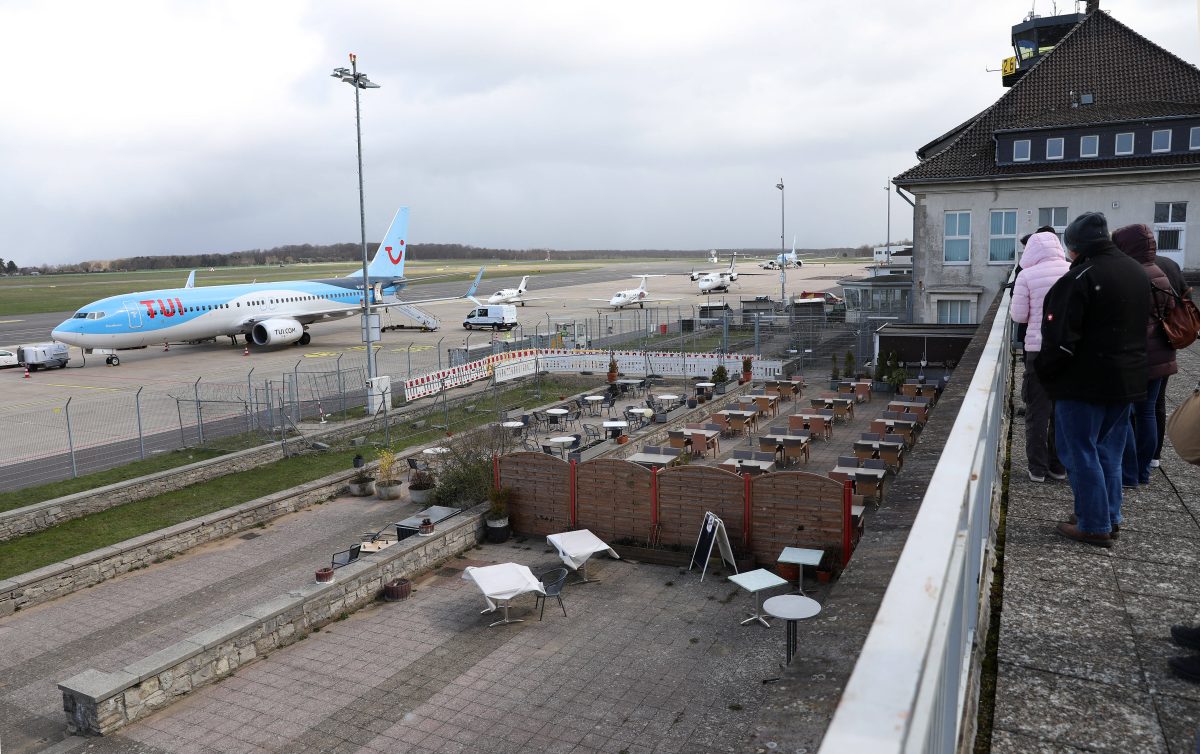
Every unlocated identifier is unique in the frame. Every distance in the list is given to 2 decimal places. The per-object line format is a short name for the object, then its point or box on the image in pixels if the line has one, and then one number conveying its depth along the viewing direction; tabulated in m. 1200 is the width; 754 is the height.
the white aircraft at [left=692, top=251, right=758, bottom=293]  82.25
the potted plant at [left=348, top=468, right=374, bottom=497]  21.30
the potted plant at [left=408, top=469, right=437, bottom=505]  20.23
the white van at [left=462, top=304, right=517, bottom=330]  56.84
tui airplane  41.91
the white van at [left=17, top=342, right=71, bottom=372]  43.00
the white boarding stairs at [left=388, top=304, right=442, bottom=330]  58.03
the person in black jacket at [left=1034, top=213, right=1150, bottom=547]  4.78
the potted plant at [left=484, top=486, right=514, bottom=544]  17.61
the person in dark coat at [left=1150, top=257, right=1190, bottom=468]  6.51
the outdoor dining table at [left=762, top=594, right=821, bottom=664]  10.90
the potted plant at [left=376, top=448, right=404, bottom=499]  20.84
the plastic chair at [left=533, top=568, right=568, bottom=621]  13.39
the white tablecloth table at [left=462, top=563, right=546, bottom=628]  13.03
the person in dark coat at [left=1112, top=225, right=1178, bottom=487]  5.88
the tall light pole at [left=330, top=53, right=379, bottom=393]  27.95
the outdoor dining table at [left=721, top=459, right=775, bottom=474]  19.06
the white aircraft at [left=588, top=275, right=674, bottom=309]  69.00
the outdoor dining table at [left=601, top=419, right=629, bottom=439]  24.19
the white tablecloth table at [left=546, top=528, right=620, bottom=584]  14.76
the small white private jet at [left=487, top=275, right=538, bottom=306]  70.38
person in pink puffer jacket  6.57
